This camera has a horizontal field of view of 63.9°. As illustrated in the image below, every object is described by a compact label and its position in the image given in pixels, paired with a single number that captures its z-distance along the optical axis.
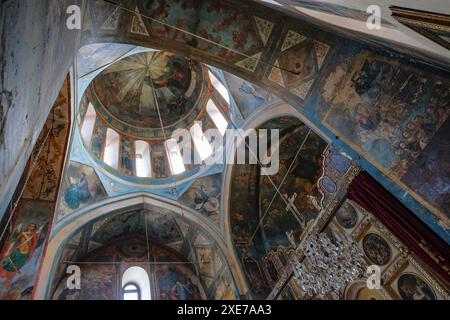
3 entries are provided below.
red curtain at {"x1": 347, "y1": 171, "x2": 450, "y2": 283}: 5.37
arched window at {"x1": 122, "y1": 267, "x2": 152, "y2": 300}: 12.74
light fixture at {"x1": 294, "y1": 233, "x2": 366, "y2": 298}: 8.33
